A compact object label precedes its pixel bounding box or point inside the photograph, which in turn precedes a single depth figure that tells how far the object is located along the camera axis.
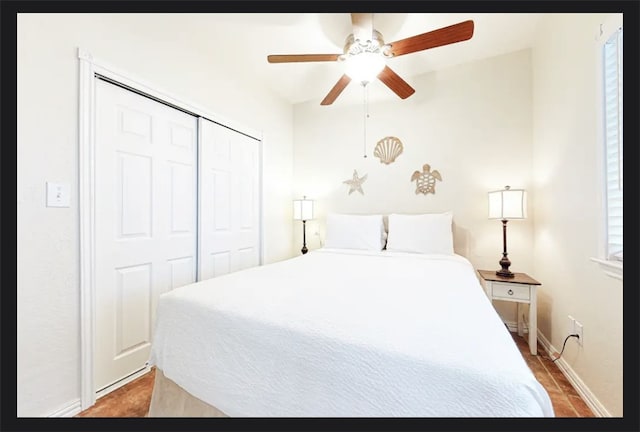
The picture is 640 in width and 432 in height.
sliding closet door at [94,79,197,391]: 1.64
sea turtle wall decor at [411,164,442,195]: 2.74
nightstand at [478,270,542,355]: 1.99
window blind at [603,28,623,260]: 1.27
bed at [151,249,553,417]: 0.69
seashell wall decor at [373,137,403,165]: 2.91
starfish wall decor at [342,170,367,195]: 3.11
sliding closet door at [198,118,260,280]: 2.33
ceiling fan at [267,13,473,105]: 1.62
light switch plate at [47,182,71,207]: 1.39
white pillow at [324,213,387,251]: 2.66
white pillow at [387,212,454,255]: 2.39
